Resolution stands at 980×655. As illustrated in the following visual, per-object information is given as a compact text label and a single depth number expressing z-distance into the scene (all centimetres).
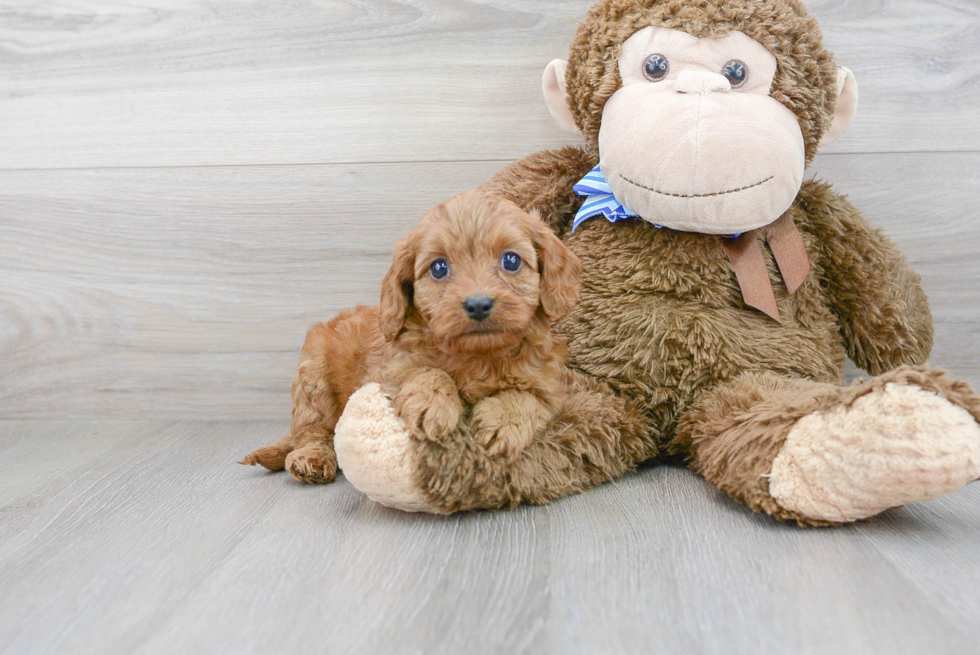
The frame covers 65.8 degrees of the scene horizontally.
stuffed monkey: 108
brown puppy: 107
